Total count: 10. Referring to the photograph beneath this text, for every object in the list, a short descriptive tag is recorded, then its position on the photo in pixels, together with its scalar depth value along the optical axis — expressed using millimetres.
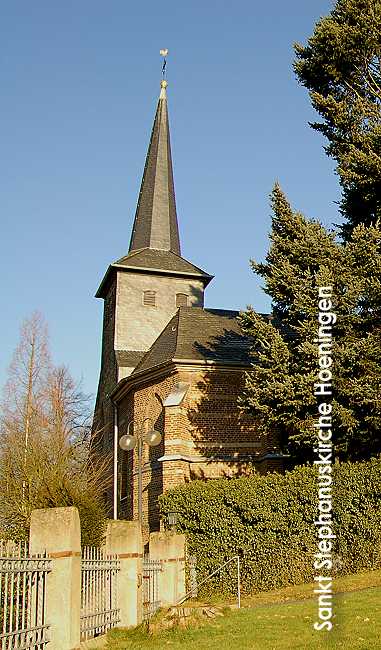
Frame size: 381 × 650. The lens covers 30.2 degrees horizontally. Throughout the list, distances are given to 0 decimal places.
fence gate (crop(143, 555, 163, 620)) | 13086
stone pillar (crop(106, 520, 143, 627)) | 11273
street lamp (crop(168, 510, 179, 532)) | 19719
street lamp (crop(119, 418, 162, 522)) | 18047
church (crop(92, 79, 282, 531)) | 24188
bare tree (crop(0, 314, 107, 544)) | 15938
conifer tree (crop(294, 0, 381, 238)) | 19344
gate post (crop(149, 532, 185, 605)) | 14961
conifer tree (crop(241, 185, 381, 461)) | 16859
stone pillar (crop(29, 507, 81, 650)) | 7996
